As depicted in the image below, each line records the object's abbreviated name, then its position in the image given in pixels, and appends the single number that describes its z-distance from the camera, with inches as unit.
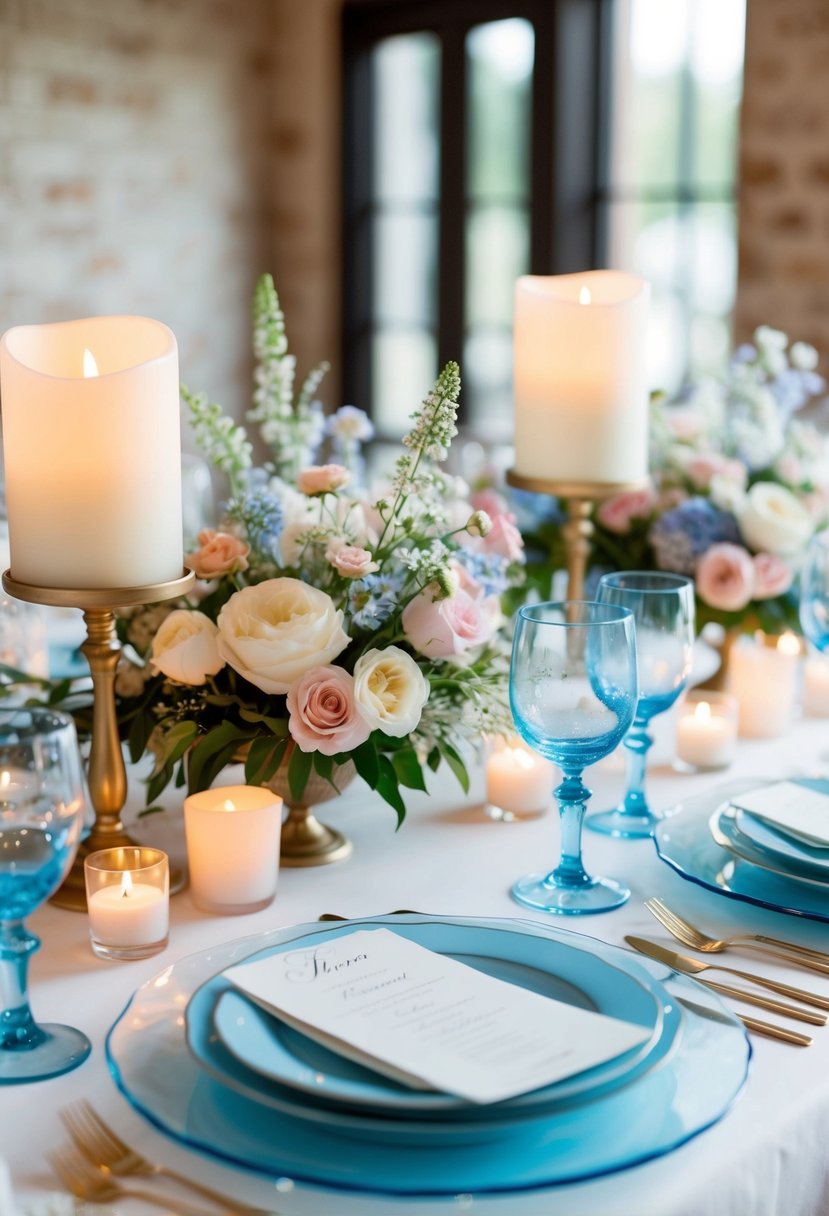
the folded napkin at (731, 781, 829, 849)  43.9
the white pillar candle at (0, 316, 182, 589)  42.1
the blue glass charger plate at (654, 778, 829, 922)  41.9
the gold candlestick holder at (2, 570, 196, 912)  43.1
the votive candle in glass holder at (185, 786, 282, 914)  41.6
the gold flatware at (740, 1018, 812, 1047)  34.6
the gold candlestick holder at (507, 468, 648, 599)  61.4
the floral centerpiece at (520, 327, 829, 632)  66.7
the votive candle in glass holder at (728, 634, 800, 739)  62.3
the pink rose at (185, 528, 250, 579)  48.0
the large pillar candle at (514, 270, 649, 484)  60.3
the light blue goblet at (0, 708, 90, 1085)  31.2
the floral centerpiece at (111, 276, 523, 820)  43.5
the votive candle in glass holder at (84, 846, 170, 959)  39.2
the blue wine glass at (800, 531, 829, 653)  58.4
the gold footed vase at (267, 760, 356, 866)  46.9
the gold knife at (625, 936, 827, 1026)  36.0
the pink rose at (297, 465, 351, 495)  48.4
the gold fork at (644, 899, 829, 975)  39.1
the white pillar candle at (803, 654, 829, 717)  66.4
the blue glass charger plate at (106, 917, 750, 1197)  27.6
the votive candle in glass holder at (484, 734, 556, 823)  51.8
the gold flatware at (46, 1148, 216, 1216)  27.8
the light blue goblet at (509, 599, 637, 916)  41.2
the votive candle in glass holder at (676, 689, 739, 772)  57.2
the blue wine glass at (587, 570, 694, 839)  49.5
